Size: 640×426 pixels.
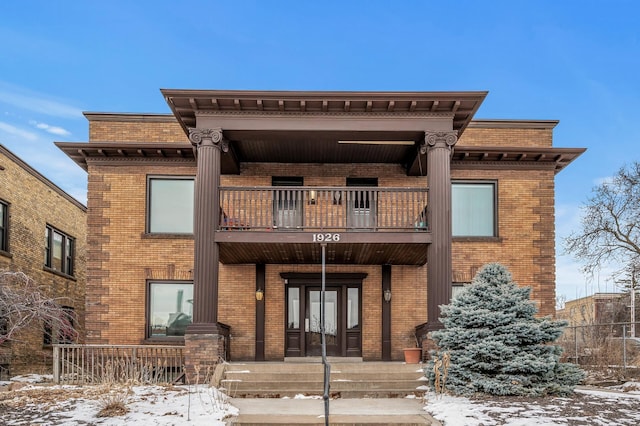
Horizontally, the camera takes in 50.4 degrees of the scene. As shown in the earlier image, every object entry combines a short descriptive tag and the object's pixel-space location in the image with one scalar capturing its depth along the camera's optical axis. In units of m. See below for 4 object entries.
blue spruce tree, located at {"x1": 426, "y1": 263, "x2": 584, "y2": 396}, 11.95
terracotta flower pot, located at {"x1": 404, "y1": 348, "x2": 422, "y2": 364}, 15.12
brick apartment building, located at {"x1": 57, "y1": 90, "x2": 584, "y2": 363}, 18.61
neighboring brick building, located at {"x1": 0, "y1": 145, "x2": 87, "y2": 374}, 21.44
